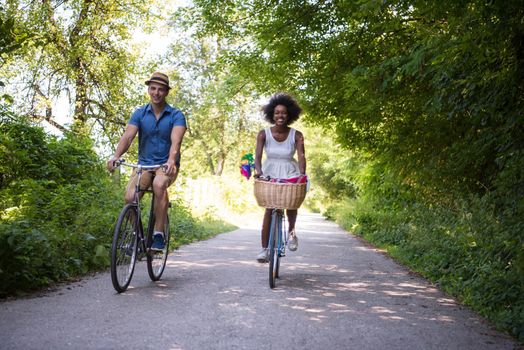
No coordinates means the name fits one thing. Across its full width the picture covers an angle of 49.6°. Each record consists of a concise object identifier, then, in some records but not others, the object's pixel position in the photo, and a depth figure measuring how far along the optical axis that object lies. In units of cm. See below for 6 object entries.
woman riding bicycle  712
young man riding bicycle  623
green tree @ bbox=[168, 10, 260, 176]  3831
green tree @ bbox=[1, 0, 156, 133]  1764
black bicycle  559
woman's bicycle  660
